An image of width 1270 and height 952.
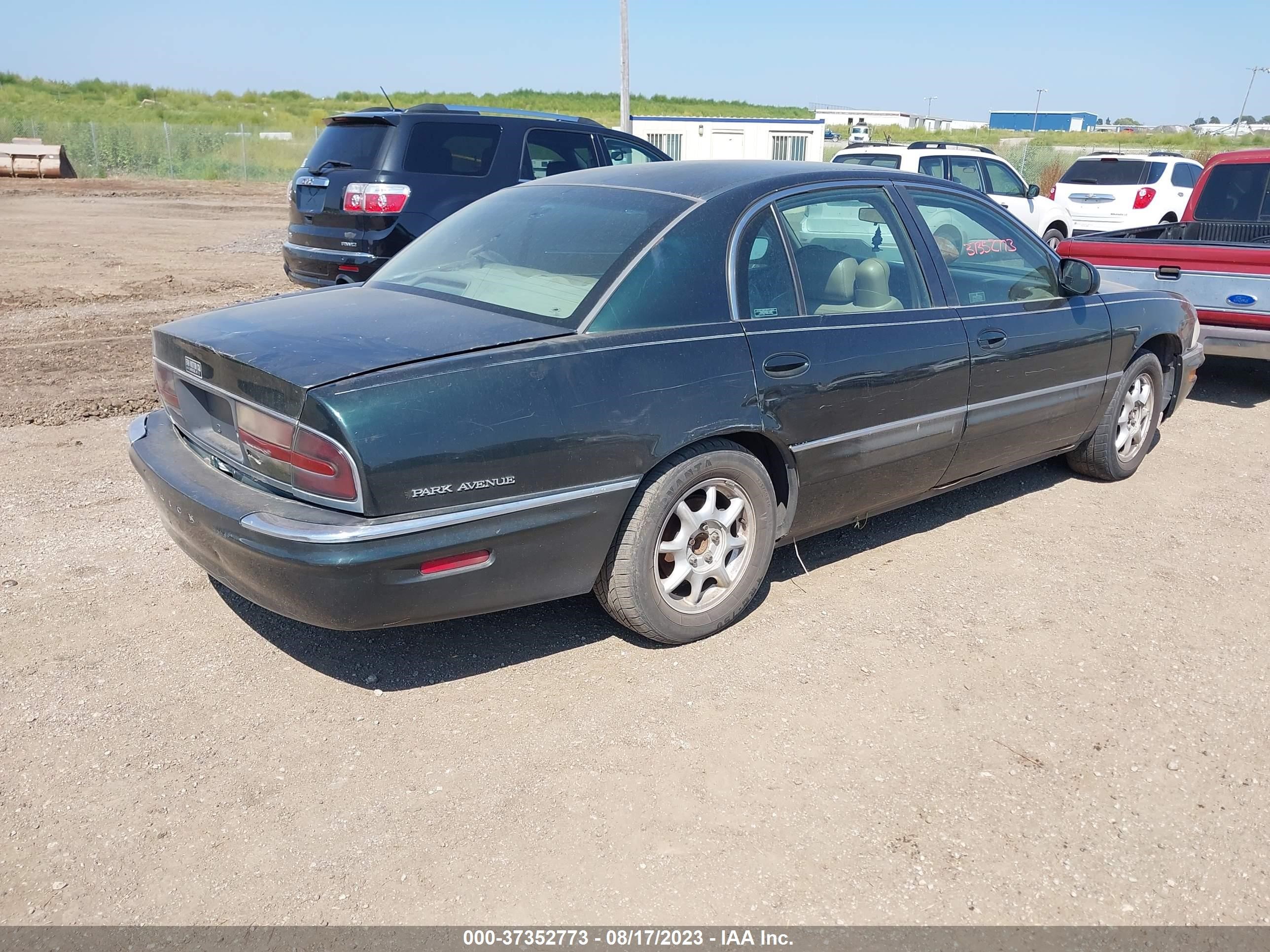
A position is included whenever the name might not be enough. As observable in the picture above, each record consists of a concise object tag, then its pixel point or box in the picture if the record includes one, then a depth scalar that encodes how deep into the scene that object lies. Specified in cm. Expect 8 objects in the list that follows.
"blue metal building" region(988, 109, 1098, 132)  10794
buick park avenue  298
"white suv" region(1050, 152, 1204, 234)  1529
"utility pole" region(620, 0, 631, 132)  2191
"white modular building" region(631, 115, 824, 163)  2892
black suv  775
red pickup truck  689
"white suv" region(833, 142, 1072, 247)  1273
